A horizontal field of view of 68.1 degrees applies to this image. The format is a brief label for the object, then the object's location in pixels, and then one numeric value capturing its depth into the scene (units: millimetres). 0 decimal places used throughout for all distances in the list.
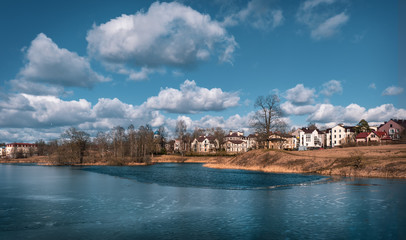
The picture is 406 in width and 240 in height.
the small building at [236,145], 186500
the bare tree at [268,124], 75062
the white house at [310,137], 149312
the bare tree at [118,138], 104425
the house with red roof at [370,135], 117056
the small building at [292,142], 177562
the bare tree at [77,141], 94250
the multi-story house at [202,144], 190625
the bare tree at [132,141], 101094
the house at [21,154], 153750
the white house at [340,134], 137375
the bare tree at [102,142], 112788
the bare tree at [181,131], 136375
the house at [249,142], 180350
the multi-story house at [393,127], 112819
